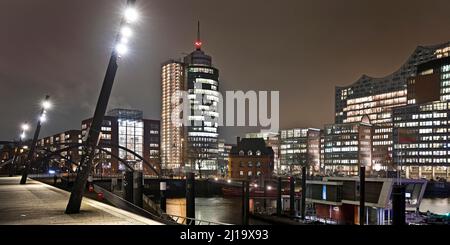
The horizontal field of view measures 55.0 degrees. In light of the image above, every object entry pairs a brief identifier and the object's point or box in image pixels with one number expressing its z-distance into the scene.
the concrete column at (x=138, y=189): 33.47
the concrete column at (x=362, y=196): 32.72
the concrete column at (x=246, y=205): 36.41
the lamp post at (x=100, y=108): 17.22
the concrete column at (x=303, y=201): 41.44
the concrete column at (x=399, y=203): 21.97
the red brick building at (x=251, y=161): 124.81
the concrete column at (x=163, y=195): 35.60
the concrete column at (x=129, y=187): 37.25
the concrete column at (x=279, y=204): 43.96
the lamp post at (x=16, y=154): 61.37
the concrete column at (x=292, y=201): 43.61
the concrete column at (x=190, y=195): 28.04
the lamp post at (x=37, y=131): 40.03
